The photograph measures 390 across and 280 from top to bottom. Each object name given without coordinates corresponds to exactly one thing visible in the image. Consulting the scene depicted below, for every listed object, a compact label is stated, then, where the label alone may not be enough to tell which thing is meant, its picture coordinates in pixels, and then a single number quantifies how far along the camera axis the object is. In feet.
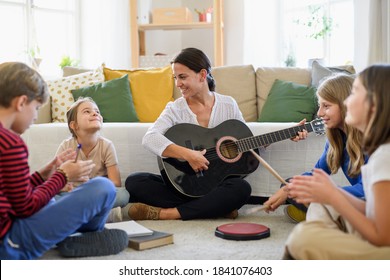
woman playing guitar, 8.31
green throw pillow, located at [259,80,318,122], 10.59
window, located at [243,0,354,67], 15.52
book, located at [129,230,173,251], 6.60
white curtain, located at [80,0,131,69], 16.61
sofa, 9.38
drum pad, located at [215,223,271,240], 7.05
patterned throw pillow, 11.32
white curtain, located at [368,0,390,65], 12.73
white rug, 6.34
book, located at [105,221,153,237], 6.84
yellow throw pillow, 11.53
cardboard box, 16.71
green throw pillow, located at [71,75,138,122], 11.11
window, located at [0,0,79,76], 15.05
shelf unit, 16.80
